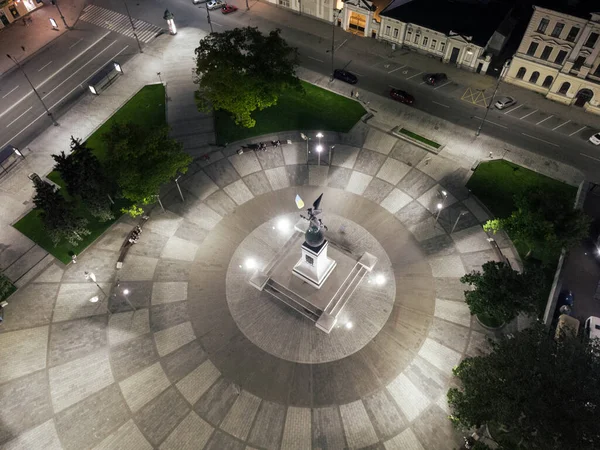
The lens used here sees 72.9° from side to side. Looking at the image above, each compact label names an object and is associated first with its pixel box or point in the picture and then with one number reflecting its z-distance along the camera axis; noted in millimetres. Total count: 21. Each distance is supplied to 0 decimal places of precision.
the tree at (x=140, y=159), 45406
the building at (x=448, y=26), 69188
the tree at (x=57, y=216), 45844
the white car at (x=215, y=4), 85438
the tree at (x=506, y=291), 37219
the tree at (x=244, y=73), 53500
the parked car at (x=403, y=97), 65625
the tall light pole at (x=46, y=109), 64812
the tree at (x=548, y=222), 41500
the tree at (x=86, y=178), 47562
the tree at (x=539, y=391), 26484
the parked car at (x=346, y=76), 69000
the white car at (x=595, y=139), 59500
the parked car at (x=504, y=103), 64875
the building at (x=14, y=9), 81062
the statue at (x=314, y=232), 38312
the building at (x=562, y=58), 57531
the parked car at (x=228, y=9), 84688
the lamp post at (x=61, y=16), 81988
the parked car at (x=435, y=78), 68875
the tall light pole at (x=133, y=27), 77438
